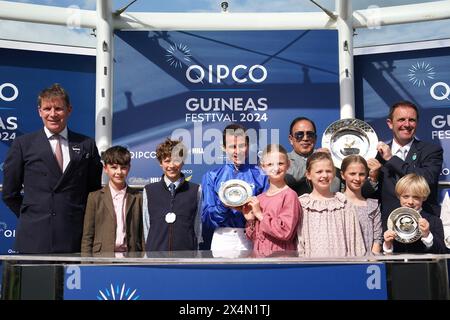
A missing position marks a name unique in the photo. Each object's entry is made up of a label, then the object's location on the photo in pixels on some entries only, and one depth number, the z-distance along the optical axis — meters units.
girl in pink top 3.57
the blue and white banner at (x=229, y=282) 2.42
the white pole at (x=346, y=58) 6.08
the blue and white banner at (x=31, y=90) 6.08
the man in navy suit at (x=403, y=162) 4.43
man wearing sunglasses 4.52
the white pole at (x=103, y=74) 6.10
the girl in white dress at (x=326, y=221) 3.52
